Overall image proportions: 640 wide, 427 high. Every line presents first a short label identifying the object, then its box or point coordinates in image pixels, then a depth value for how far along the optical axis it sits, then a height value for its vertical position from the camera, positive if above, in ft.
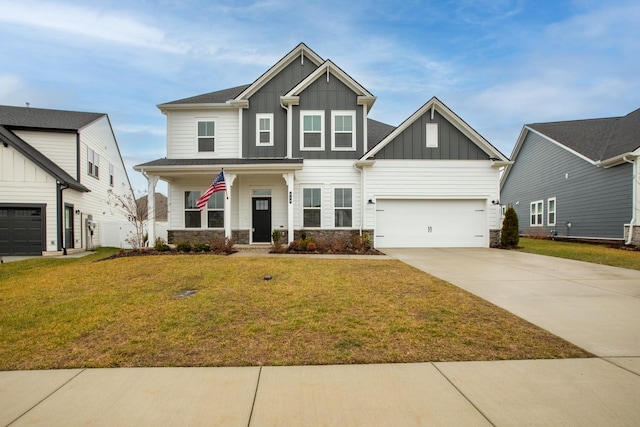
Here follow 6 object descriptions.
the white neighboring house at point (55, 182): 48.29 +5.17
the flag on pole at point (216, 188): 43.70 +3.61
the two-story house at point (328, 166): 50.80 +7.46
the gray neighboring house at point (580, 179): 54.54 +7.27
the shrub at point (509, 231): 50.57 -2.24
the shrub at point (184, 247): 42.88 -3.92
